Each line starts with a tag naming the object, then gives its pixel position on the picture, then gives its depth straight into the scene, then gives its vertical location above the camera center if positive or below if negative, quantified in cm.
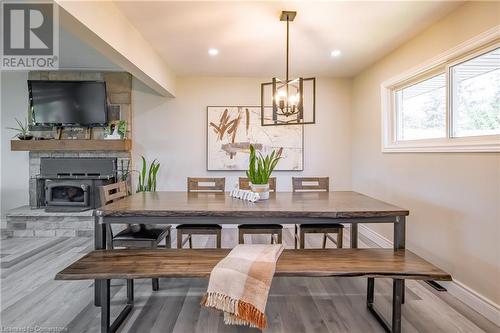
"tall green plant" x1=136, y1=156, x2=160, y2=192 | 438 -19
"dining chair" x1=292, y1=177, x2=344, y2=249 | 289 -65
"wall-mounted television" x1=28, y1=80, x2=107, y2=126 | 440 +94
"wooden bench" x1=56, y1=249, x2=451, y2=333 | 177 -66
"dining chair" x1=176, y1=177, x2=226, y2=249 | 286 -65
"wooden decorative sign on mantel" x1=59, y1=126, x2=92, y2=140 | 455 +50
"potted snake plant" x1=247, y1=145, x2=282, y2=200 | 265 -10
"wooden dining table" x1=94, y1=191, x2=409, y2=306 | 209 -36
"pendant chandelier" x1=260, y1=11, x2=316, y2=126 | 253 +61
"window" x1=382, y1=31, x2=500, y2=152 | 223 +61
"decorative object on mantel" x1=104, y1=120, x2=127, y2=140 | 452 +54
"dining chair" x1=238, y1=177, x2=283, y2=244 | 289 -66
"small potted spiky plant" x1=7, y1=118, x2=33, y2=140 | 440 +53
